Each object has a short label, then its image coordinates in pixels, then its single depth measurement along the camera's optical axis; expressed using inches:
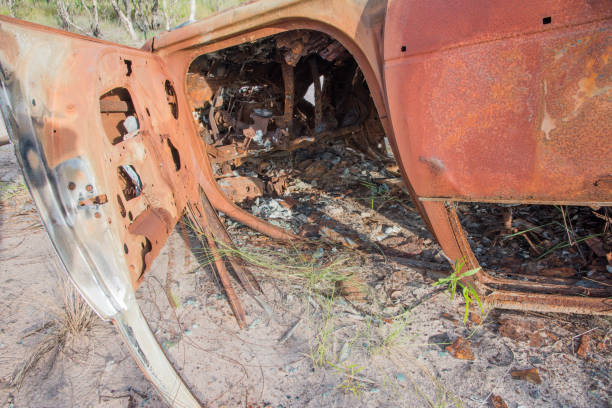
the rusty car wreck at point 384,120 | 53.3
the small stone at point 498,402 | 64.9
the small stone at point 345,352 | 77.9
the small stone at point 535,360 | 72.5
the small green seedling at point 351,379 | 70.6
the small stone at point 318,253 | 113.4
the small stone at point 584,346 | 72.6
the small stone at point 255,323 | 89.9
